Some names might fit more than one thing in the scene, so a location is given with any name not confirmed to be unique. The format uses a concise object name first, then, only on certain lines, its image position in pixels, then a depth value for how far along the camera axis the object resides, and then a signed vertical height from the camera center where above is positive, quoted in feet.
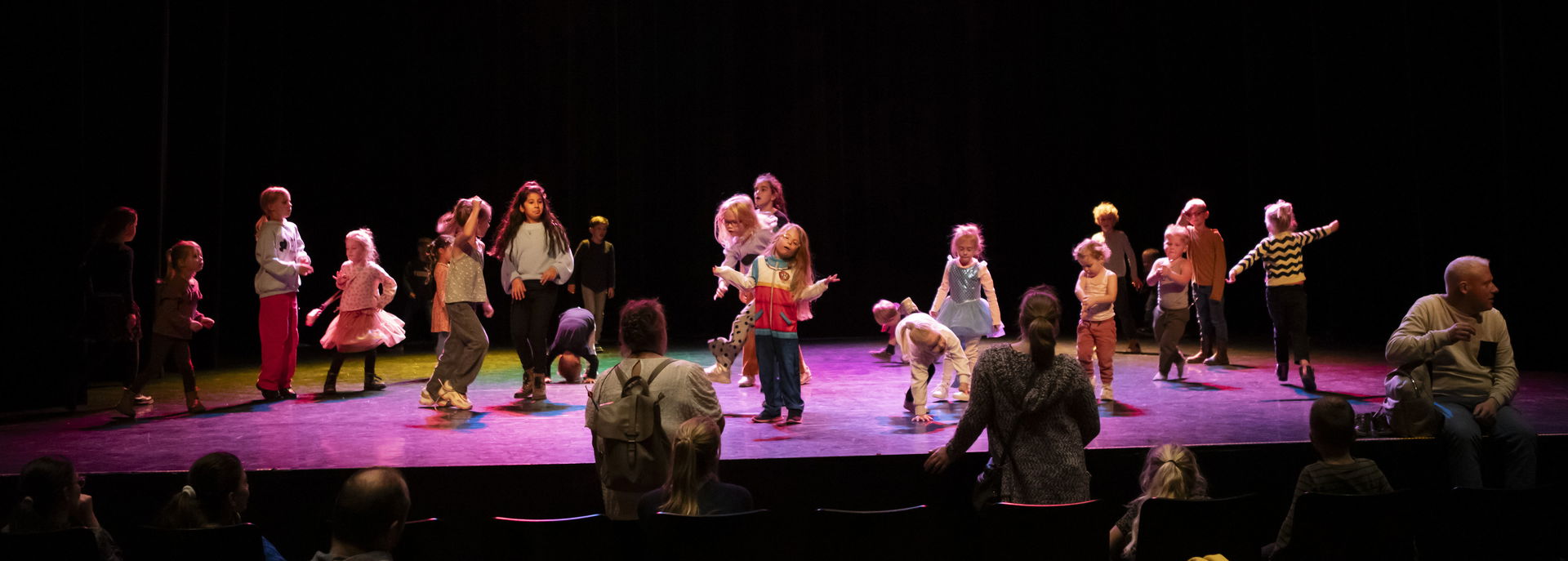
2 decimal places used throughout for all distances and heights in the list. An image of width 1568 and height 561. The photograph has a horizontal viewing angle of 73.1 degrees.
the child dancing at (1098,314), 21.15 -0.37
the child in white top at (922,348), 19.44 -1.00
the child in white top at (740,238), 22.09 +1.28
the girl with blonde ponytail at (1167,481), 10.18 -1.79
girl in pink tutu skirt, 23.39 -0.25
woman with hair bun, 10.96 -1.26
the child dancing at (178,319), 21.08 -0.53
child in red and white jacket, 18.78 -0.23
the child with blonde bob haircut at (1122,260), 31.50 +1.09
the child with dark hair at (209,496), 9.37 -1.83
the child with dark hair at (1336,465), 10.68 -1.72
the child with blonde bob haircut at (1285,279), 23.73 +0.39
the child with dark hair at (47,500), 9.87 -1.95
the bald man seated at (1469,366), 14.55 -0.97
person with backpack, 11.53 -1.27
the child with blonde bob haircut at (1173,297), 24.68 -0.02
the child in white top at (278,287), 22.20 +0.12
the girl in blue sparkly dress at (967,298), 21.39 -0.05
